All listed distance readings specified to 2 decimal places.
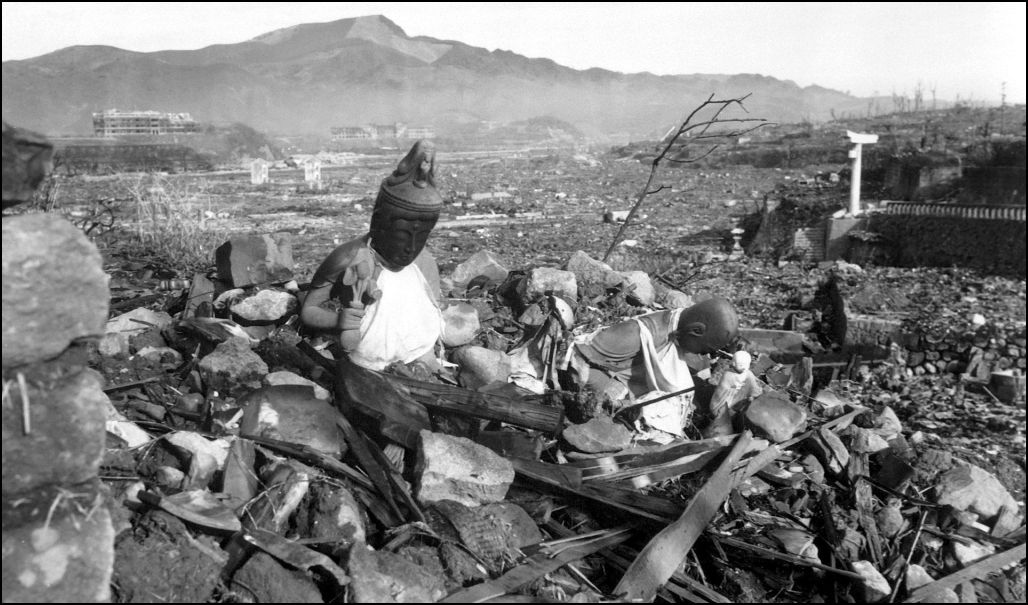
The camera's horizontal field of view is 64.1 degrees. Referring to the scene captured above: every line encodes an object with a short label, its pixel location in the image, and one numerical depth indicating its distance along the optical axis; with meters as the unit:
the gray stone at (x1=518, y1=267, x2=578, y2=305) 6.03
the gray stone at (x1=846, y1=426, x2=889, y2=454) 4.59
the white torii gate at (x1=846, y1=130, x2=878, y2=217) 15.27
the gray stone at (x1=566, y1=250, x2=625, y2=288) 6.78
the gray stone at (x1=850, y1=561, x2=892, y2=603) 3.43
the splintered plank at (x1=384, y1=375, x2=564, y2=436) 4.06
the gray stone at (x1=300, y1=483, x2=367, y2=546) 3.14
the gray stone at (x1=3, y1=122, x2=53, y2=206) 2.00
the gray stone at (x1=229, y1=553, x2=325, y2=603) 2.71
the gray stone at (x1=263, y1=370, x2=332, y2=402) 4.07
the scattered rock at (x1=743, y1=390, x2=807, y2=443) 4.51
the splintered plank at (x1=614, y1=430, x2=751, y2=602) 3.23
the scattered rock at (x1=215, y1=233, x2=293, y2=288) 5.73
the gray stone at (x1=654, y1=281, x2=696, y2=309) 6.58
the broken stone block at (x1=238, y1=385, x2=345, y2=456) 3.69
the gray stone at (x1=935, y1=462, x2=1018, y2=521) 4.10
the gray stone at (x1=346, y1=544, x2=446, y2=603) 2.76
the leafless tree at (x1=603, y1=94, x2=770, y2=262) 5.26
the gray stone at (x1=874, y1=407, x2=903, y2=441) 4.91
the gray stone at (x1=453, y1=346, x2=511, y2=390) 4.76
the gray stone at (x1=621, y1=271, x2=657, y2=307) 6.48
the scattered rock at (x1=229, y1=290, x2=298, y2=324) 5.24
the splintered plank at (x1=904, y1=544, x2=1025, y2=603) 3.43
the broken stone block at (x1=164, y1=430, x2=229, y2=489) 3.27
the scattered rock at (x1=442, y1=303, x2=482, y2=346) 5.15
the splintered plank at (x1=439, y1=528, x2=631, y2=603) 2.90
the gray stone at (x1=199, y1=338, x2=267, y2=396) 4.20
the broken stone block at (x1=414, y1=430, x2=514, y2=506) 3.51
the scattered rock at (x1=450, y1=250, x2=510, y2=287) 6.82
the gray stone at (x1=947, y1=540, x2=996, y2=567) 3.78
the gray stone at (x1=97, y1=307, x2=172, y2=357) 4.70
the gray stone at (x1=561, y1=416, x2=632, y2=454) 4.20
